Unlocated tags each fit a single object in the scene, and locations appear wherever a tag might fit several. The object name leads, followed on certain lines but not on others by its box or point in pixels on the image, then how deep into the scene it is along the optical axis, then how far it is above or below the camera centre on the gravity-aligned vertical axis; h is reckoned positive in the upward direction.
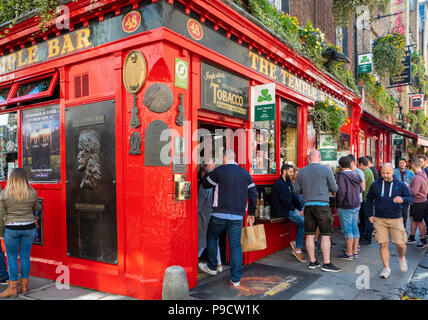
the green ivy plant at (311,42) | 8.88 +3.20
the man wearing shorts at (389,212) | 5.32 -0.87
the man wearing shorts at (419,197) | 7.25 -0.87
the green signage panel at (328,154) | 9.74 +0.16
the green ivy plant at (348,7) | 9.20 +4.32
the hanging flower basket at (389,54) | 13.91 +4.45
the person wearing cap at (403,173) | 9.41 -0.42
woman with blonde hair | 4.73 -0.81
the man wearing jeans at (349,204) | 6.45 -0.87
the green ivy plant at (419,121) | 23.22 +2.73
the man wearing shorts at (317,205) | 5.74 -0.80
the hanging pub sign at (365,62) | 13.93 +4.11
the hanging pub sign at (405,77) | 16.53 +4.12
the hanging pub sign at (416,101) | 20.89 +3.61
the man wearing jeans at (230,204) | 4.96 -0.65
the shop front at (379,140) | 14.56 +0.99
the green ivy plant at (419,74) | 20.34 +5.81
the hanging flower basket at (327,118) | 9.11 +1.18
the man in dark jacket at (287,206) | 6.62 -0.92
